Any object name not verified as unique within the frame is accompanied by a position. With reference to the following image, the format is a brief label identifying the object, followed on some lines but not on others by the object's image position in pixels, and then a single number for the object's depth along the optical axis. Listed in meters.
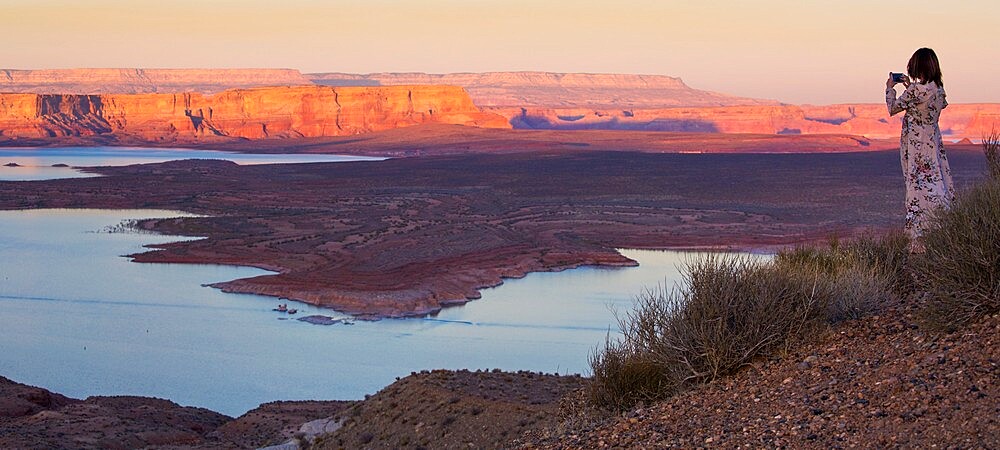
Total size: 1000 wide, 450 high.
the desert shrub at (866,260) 7.87
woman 7.88
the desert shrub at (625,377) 7.25
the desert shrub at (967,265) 6.25
